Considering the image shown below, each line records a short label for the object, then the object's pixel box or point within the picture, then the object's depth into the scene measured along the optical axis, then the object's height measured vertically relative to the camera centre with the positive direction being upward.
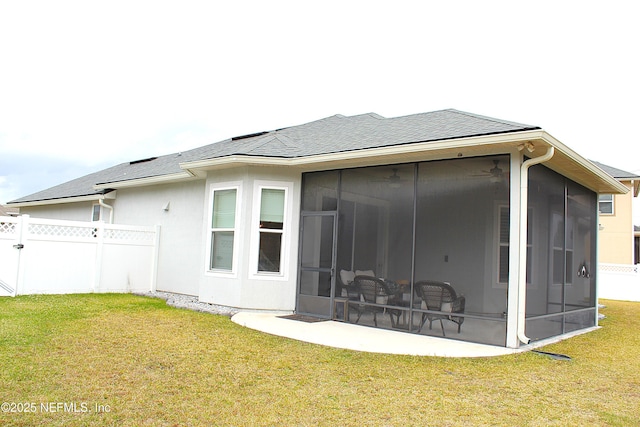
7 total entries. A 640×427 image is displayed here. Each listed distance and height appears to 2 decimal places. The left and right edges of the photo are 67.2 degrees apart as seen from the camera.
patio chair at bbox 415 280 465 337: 7.25 -0.68
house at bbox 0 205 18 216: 24.04 +1.18
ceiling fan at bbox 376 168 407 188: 7.98 +1.24
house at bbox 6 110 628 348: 6.94 +0.51
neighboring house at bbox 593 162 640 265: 20.08 +1.43
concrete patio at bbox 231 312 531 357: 6.40 -1.26
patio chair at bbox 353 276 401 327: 7.95 -0.72
